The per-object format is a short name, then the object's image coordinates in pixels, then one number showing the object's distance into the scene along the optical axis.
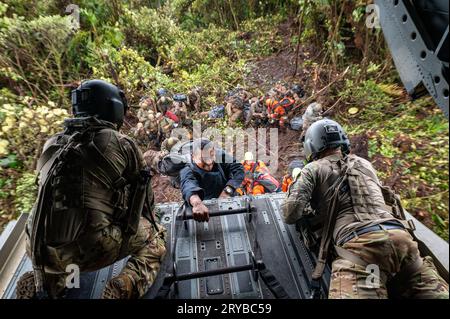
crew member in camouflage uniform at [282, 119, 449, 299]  1.80
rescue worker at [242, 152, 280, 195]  4.31
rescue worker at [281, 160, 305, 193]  4.13
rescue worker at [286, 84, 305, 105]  7.34
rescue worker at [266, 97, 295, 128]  6.92
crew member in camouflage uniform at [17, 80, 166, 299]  1.71
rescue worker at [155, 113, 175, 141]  6.75
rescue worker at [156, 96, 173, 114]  7.45
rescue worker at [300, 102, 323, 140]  6.00
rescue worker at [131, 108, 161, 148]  6.61
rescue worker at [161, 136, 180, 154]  4.98
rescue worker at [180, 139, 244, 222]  2.85
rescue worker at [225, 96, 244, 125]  7.10
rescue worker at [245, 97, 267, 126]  7.11
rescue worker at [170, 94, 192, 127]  7.24
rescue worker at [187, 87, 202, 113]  7.90
